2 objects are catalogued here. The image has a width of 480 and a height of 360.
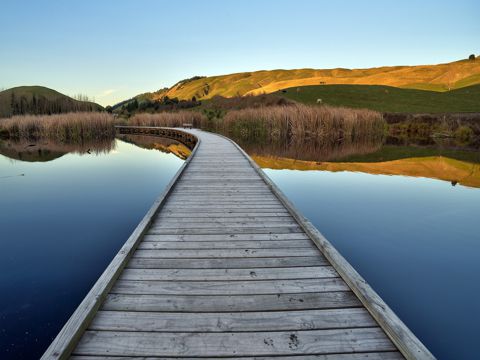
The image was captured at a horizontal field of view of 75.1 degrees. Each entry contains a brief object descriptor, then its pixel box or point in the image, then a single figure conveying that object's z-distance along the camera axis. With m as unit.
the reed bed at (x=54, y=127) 19.89
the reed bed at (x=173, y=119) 27.31
